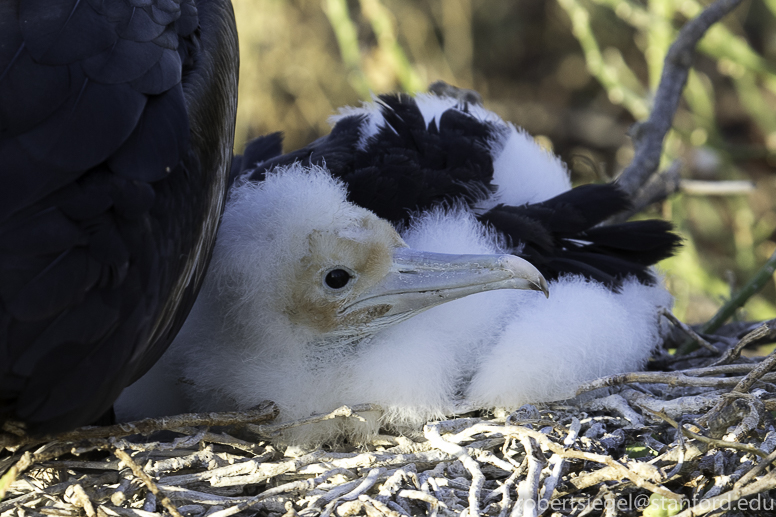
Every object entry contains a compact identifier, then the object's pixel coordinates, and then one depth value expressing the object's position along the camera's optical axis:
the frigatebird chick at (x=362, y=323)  4.52
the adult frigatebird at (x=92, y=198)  4.43
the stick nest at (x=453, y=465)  4.47
